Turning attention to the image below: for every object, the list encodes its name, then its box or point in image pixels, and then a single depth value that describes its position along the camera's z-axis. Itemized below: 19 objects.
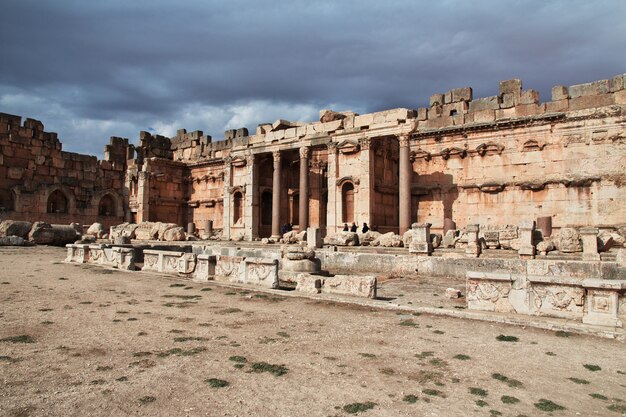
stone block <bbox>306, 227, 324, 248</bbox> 19.55
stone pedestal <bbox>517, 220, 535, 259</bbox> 14.18
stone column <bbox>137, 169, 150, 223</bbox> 34.34
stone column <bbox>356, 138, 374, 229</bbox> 22.30
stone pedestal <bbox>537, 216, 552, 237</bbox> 19.67
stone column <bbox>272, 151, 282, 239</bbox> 26.05
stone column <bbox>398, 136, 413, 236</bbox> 21.83
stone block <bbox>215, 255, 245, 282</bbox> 12.21
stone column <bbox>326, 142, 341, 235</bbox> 23.58
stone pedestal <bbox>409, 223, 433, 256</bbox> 16.02
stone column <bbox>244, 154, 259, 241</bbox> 27.00
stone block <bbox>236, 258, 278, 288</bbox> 11.25
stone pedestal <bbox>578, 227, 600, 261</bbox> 13.33
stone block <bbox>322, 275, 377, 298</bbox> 9.95
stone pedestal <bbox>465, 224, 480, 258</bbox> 15.04
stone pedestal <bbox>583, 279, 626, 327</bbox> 7.02
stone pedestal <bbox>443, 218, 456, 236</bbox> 22.27
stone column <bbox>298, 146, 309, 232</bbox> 24.94
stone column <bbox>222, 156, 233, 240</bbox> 29.27
